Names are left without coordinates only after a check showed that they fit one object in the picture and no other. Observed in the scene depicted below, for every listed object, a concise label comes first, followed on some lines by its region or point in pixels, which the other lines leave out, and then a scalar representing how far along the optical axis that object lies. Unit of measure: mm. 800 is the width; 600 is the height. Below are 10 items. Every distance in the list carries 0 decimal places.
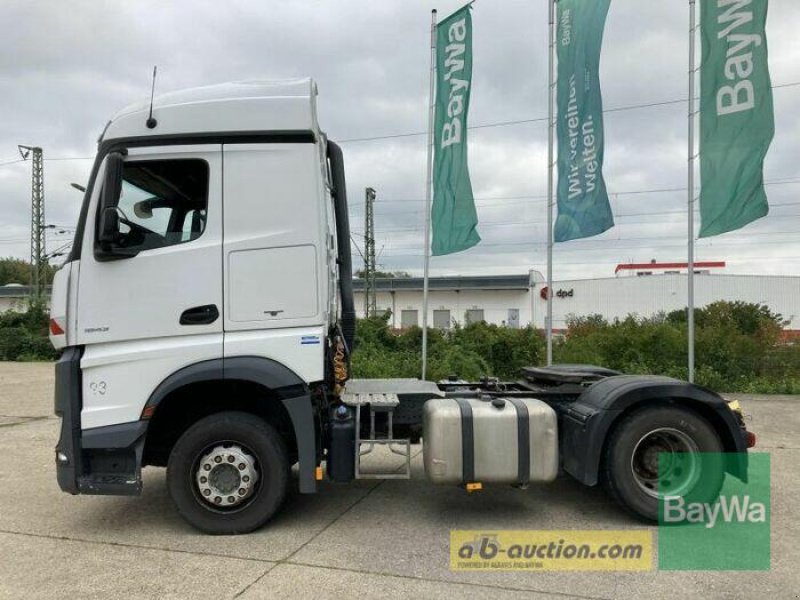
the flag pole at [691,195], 8742
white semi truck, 4387
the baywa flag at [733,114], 7758
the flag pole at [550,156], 10773
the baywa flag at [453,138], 10852
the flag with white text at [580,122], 9773
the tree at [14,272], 86062
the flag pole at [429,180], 11352
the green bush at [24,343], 25812
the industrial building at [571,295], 60188
